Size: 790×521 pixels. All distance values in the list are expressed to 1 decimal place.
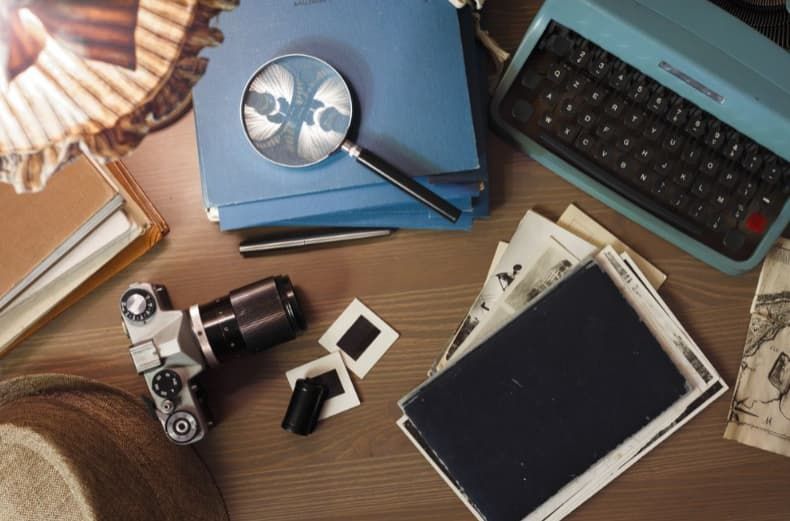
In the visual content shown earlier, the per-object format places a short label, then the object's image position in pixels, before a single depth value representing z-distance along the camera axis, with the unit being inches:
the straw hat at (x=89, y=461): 25.6
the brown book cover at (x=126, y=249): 33.0
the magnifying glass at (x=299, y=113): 30.6
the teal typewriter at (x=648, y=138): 29.2
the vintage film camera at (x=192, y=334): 29.9
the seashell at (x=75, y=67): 22.5
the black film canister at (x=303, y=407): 32.6
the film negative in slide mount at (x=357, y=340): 34.0
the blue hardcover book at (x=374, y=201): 31.2
